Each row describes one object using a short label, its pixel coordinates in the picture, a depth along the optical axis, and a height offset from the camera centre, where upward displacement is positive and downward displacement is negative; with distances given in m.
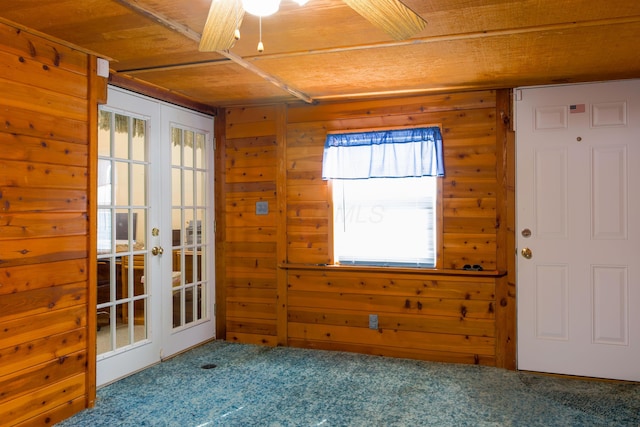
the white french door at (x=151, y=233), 3.35 -0.12
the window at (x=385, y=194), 3.89 +0.19
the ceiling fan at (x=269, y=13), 1.63 +0.71
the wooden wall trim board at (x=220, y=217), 4.49 +0.00
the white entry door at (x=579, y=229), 3.43 -0.10
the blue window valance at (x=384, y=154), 3.84 +0.51
